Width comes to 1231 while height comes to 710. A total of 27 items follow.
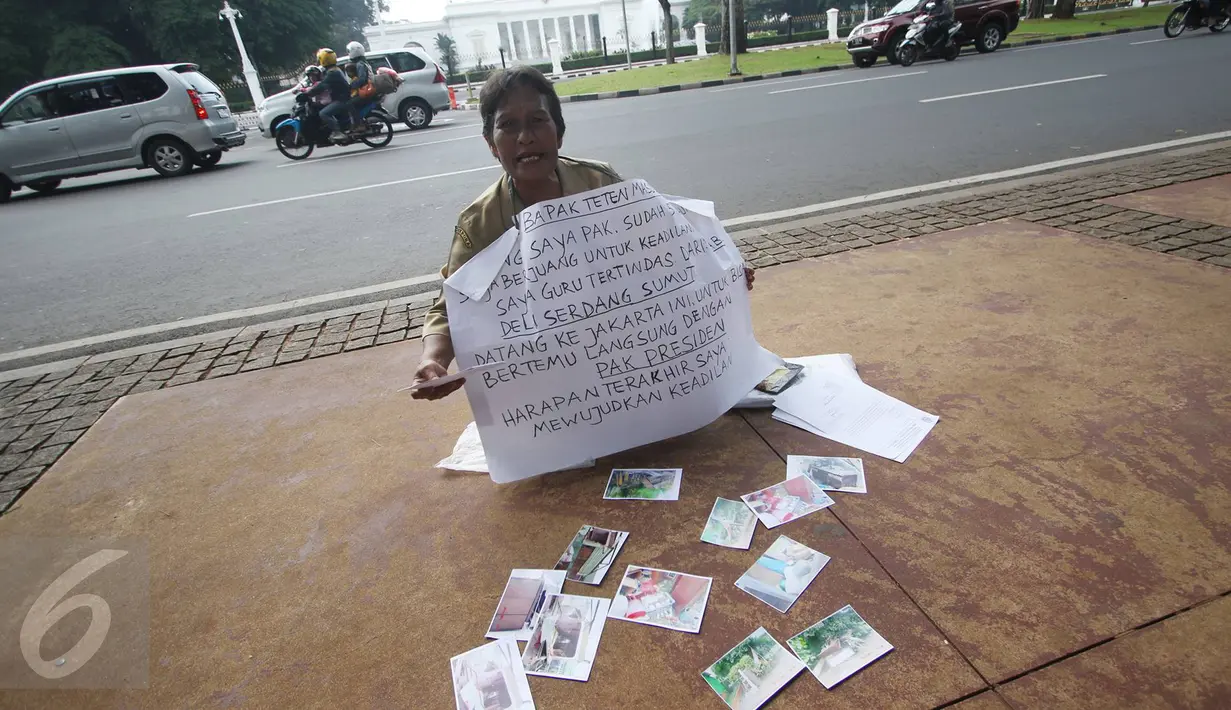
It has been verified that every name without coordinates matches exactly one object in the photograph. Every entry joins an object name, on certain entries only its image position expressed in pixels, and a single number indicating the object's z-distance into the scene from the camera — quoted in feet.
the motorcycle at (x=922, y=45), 42.52
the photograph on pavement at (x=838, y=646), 4.50
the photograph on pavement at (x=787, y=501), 5.93
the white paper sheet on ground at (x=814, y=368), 7.64
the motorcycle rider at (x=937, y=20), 42.34
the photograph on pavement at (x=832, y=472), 6.22
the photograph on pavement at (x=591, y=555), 5.52
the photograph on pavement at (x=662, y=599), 5.03
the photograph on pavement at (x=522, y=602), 5.10
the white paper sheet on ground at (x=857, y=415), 6.77
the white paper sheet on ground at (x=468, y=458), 7.16
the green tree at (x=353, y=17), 180.55
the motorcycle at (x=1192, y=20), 44.73
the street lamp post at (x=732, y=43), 51.01
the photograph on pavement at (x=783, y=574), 5.11
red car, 43.89
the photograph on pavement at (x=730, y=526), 5.72
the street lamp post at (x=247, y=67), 84.58
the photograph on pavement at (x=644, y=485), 6.41
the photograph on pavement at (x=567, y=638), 4.74
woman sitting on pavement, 6.22
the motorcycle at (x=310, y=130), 33.27
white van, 41.93
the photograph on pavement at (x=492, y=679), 4.56
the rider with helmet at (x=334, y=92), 32.73
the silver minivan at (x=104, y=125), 31.01
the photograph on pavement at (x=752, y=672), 4.39
